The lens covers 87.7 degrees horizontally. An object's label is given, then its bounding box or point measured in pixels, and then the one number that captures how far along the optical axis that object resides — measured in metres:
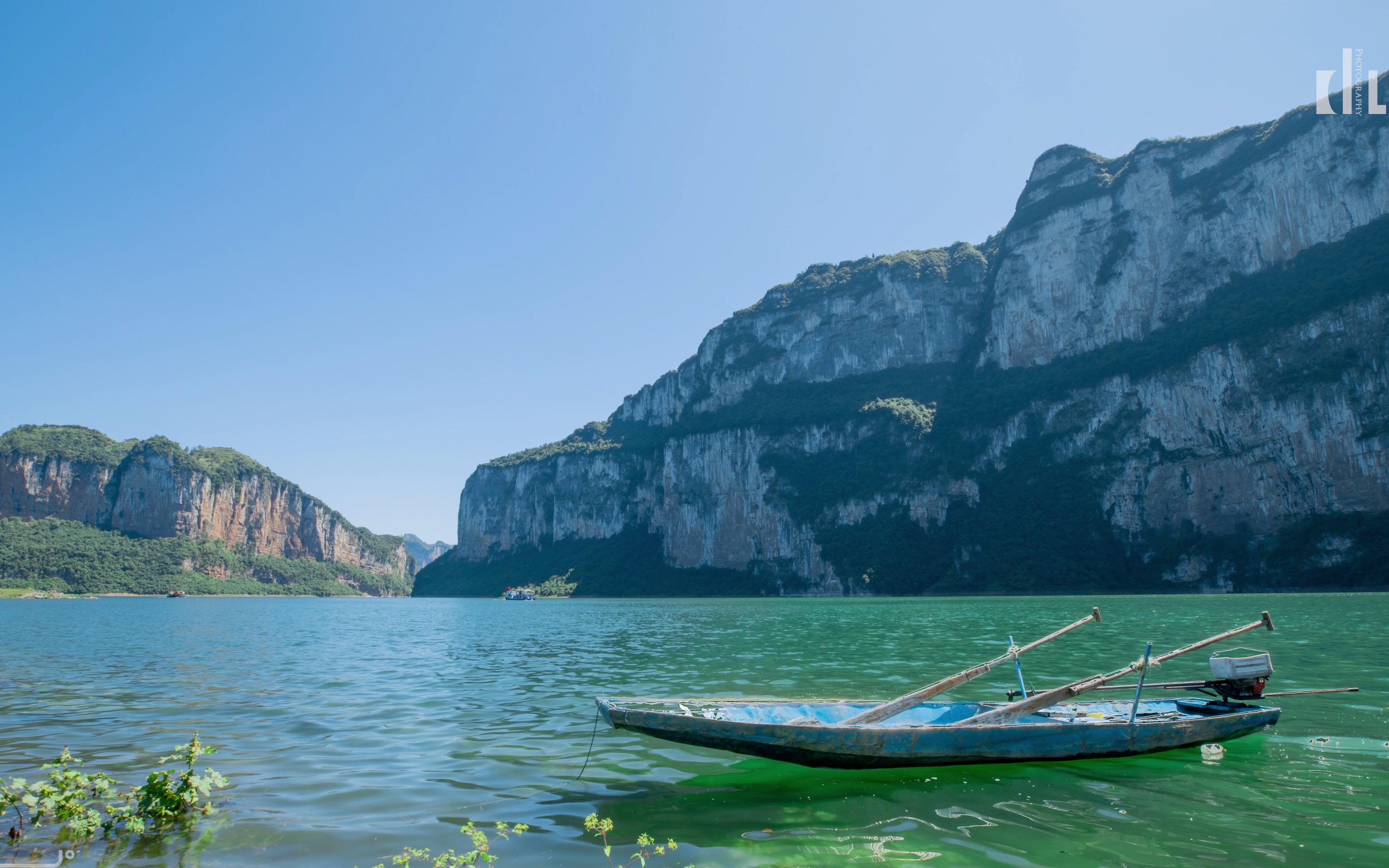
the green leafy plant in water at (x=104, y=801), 7.28
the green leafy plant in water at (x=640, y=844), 6.53
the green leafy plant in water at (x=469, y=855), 5.92
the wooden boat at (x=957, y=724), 9.34
